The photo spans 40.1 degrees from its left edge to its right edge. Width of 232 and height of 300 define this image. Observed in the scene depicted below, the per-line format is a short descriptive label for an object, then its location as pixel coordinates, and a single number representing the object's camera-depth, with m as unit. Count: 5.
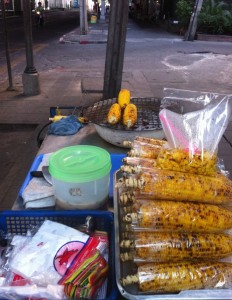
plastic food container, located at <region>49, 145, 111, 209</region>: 1.65
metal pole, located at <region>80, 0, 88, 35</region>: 18.11
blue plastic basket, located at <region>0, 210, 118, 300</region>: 1.67
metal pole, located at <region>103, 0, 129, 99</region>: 4.43
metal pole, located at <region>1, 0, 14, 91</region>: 7.08
